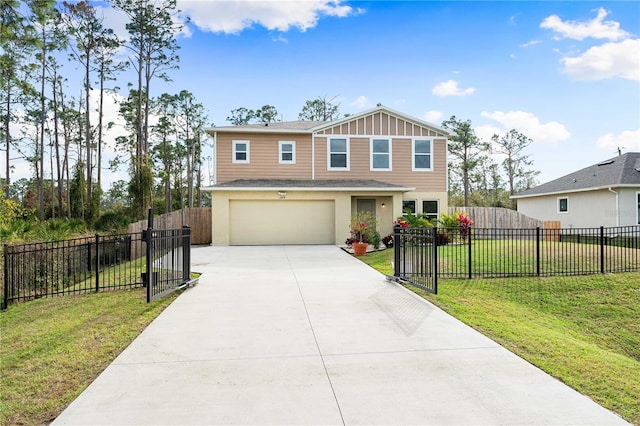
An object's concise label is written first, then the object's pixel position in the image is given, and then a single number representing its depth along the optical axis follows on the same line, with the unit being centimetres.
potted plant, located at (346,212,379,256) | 1244
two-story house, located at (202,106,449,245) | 1578
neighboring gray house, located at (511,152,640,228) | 1741
